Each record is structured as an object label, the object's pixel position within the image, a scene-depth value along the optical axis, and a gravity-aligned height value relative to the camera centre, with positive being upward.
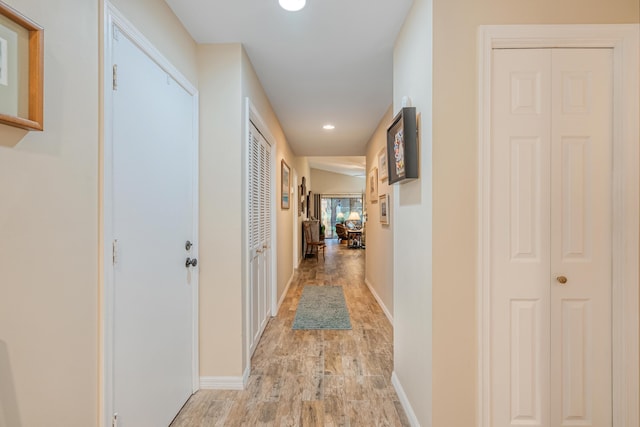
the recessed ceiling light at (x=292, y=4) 1.69 +1.15
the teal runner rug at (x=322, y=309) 3.40 -1.23
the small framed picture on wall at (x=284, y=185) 4.34 +0.42
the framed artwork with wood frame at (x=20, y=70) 0.85 +0.41
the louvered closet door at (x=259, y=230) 2.64 -0.17
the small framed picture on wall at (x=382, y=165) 3.69 +0.59
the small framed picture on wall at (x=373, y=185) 4.34 +0.40
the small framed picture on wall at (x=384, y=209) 3.64 +0.04
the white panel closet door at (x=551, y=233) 1.46 -0.10
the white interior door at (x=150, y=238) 1.36 -0.14
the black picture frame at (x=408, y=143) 1.67 +0.38
